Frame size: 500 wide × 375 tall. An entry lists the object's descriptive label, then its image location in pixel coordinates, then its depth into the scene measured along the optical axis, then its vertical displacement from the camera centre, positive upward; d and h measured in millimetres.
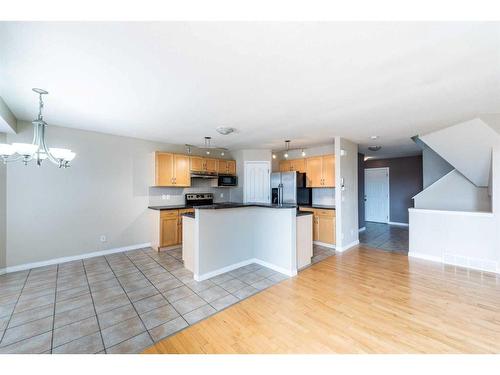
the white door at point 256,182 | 5680 +237
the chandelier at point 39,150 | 2084 +427
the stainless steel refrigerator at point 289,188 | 5004 +57
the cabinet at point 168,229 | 4391 -847
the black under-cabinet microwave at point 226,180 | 5650 +284
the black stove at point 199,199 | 5348 -224
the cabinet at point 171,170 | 4680 +489
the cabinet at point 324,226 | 4664 -819
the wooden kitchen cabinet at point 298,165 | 5586 +697
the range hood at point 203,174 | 5218 +417
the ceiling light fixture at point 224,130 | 3576 +1068
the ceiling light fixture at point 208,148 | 5123 +1160
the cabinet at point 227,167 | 5758 +670
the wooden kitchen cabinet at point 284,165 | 5953 +727
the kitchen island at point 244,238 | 3121 -787
